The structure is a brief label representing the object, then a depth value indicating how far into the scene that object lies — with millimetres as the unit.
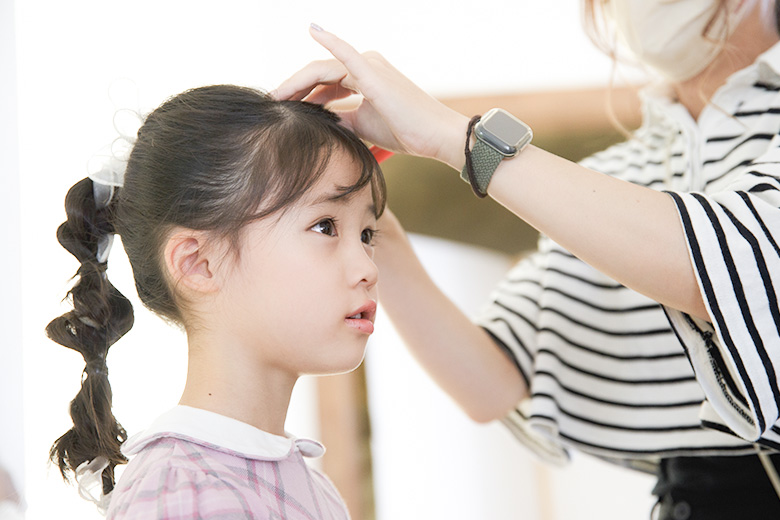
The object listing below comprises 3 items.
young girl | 1039
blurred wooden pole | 1665
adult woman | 1032
